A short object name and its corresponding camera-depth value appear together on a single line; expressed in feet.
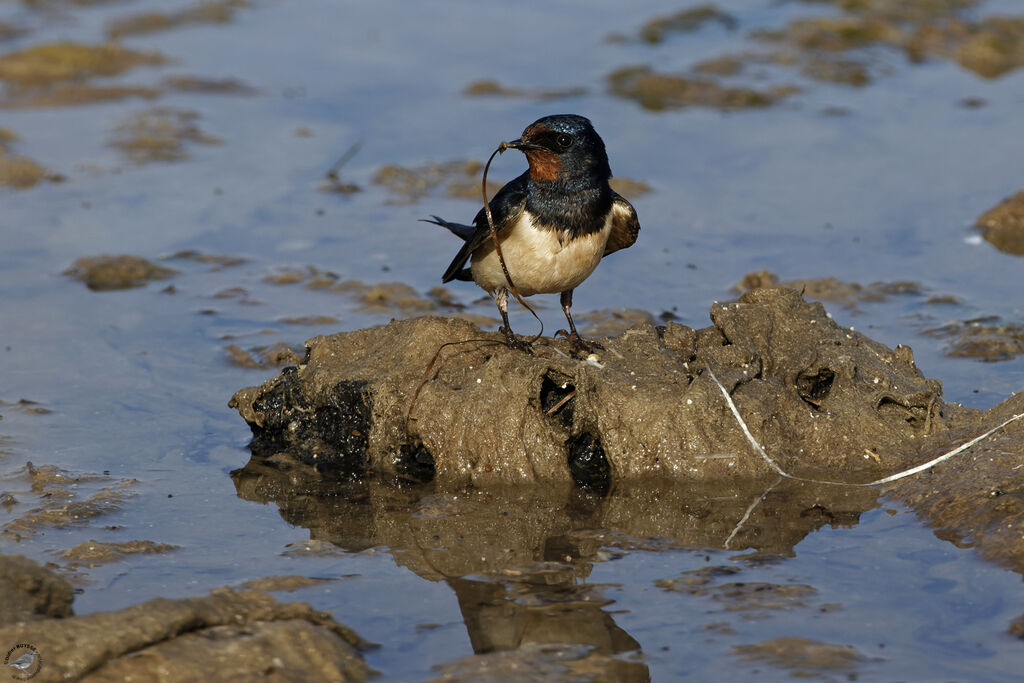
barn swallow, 37.93
